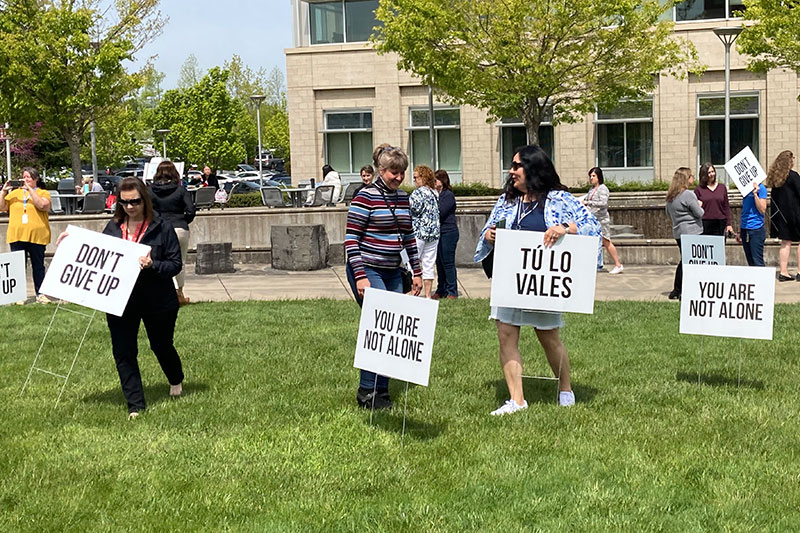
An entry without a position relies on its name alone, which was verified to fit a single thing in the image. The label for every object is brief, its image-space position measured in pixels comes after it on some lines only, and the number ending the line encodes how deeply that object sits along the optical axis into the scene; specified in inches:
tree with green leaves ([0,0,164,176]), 1387.8
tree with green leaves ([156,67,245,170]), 2532.0
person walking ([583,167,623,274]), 724.0
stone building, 1466.5
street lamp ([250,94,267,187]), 1860.2
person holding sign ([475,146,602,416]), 294.5
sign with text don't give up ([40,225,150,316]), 302.8
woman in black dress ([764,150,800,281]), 604.4
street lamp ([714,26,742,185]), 1186.8
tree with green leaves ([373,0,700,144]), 1152.8
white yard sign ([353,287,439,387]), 269.6
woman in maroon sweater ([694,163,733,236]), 588.1
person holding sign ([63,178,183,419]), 311.3
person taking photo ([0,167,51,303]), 581.3
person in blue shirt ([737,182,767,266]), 608.1
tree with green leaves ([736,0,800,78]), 1132.5
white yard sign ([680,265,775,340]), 330.3
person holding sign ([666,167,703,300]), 566.9
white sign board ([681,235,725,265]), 472.7
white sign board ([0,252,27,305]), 392.5
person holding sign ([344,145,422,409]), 303.1
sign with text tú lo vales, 292.2
